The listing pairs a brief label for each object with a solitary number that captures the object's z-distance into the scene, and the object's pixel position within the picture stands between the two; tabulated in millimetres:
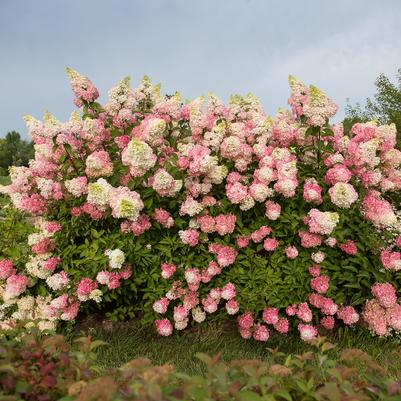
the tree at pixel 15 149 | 68188
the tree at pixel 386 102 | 23606
